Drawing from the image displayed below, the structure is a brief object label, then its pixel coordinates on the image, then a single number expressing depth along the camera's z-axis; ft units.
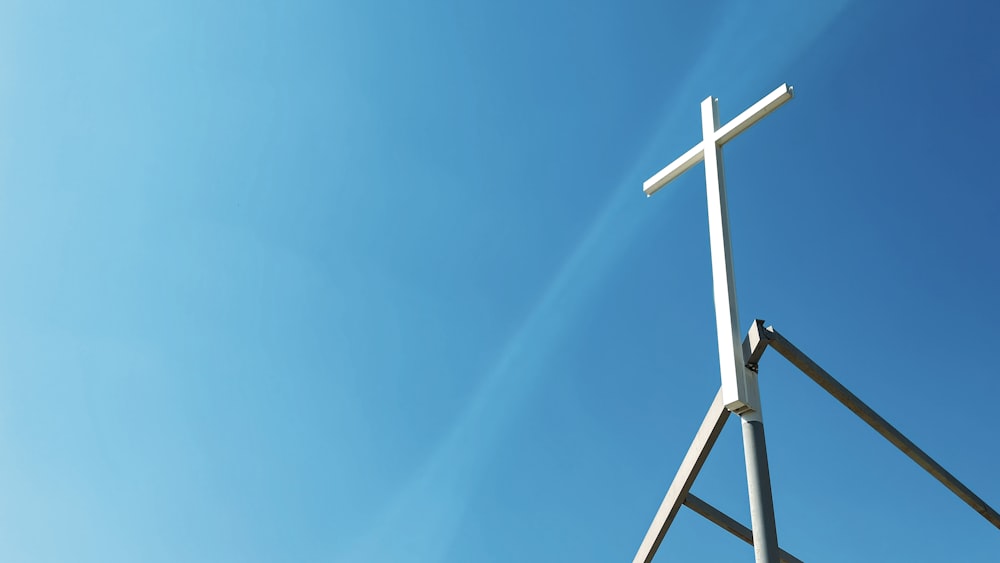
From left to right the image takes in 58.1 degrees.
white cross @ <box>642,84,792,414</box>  20.49
